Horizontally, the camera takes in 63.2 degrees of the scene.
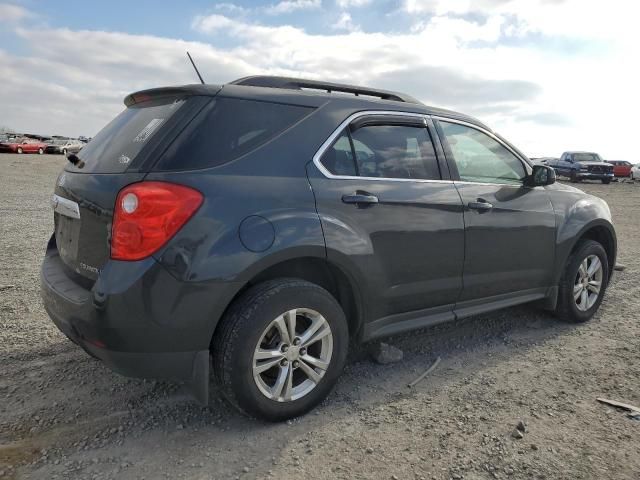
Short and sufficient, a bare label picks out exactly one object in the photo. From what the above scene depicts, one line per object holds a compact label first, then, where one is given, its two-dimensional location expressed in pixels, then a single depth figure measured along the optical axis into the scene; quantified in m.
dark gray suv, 2.40
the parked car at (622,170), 35.16
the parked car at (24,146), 41.91
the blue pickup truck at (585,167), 27.73
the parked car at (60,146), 45.45
